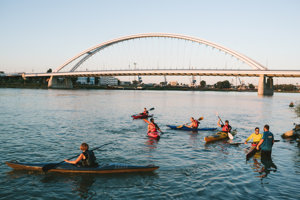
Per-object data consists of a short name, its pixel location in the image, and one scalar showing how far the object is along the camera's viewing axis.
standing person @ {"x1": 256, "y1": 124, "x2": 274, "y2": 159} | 10.19
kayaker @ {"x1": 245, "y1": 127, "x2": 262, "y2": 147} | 11.88
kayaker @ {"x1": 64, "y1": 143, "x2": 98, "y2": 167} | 8.59
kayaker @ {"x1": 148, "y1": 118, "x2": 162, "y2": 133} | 15.05
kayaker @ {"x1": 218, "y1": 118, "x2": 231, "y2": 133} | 15.47
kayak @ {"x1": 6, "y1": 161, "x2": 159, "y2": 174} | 8.62
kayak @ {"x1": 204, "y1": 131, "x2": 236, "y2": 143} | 14.24
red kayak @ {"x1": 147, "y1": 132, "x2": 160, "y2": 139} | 14.77
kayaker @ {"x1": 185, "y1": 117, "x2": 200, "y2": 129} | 17.72
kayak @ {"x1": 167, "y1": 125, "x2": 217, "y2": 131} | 17.72
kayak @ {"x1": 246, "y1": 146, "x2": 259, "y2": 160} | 10.91
